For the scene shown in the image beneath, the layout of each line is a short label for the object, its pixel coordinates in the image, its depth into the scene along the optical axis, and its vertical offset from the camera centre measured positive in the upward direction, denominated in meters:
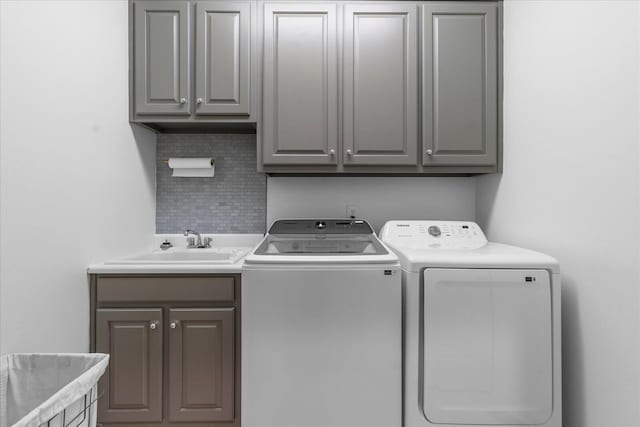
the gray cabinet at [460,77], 1.78 +0.76
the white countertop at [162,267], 1.52 -0.27
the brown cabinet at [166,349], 1.52 -0.65
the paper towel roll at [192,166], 2.01 +0.29
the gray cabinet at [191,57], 1.77 +0.86
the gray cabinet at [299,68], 1.77 +0.80
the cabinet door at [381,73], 1.78 +0.78
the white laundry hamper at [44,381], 0.91 -0.52
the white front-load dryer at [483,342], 1.26 -0.51
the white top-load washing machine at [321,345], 1.30 -0.54
